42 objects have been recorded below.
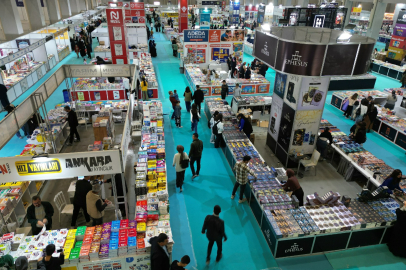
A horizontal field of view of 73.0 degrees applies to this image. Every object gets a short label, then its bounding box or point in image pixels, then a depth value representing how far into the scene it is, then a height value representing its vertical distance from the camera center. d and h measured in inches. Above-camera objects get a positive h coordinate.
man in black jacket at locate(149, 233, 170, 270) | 198.5 -165.4
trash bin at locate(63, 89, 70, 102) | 573.2 -179.9
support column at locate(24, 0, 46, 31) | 861.8 -38.8
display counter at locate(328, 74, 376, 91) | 683.4 -170.5
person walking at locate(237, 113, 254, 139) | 418.1 -166.0
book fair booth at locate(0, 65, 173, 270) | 207.8 -176.6
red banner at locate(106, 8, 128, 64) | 540.7 -59.6
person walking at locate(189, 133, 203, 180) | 342.6 -167.6
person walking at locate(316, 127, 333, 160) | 371.9 -165.9
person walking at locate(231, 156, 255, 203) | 295.3 -165.6
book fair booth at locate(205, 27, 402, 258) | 256.8 -179.7
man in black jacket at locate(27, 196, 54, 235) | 239.3 -172.4
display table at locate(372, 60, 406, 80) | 779.0 -161.8
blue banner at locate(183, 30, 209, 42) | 747.4 -76.1
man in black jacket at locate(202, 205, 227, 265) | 225.9 -167.7
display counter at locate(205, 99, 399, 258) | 251.9 -184.6
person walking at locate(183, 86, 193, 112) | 519.7 -158.4
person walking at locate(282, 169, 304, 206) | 288.8 -171.3
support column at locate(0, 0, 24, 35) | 666.2 -37.8
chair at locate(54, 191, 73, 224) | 282.8 -195.1
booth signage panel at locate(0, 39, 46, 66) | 497.9 -95.0
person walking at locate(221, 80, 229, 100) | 575.5 -160.7
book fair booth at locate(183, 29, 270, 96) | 700.7 -120.8
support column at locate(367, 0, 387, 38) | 853.1 -26.5
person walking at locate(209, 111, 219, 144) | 423.6 -161.3
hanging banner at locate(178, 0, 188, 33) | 1061.5 -35.1
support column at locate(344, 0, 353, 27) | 957.8 +9.4
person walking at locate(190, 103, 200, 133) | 438.6 -167.4
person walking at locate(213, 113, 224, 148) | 410.0 -165.9
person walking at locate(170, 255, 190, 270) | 183.3 -164.0
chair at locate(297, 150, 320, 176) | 358.3 -184.6
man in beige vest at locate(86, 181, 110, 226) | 253.8 -173.0
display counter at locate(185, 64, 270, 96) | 635.5 -167.7
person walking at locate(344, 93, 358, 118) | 528.4 -170.5
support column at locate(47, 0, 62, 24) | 1066.7 -35.5
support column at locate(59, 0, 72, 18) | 1203.4 -24.8
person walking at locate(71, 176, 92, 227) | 261.0 -165.0
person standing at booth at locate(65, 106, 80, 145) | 423.2 -172.2
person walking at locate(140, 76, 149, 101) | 565.6 -158.6
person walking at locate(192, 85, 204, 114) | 513.5 -157.5
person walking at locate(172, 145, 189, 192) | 321.1 -167.2
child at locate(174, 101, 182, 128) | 476.8 -175.9
